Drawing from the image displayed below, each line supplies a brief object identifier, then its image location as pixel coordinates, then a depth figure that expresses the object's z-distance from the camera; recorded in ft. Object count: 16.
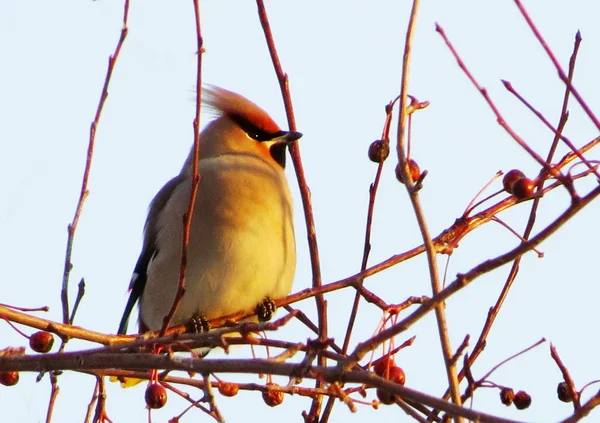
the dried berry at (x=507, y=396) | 20.35
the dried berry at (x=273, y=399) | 22.67
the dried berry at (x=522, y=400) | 21.01
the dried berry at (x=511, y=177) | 19.16
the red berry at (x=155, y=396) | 19.69
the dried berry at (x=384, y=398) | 17.87
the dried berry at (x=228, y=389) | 20.37
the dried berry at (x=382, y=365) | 18.74
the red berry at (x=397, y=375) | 18.85
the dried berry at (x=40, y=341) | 19.60
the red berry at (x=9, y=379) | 21.27
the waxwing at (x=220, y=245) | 28.32
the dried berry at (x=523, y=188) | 17.47
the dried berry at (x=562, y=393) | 19.90
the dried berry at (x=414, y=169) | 20.10
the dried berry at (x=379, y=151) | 21.01
